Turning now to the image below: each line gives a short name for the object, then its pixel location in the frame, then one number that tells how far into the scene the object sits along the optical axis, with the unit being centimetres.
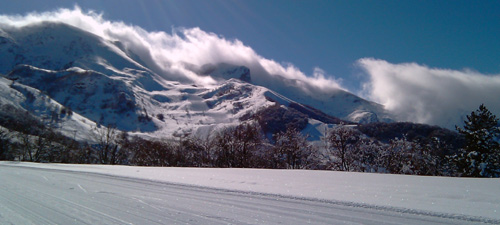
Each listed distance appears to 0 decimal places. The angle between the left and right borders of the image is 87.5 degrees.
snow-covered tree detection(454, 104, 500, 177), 2731
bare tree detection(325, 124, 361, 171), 3291
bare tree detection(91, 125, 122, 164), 4634
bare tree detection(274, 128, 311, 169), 3741
